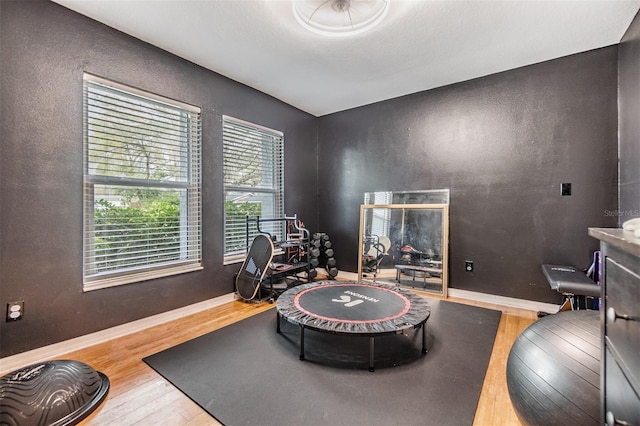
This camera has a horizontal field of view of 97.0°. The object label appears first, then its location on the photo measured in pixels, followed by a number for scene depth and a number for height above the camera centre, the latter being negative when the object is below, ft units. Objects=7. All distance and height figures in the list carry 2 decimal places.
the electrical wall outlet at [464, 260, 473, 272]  12.16 -2.34
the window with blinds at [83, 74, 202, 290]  8.34 +0.86
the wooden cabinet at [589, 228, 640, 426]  2.16 -1.01
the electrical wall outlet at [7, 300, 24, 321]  6.86 -2.41
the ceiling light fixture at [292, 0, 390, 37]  7.23 +5.30
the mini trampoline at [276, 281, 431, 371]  7.06 -2.84
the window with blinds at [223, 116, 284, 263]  12.08 +1.46
